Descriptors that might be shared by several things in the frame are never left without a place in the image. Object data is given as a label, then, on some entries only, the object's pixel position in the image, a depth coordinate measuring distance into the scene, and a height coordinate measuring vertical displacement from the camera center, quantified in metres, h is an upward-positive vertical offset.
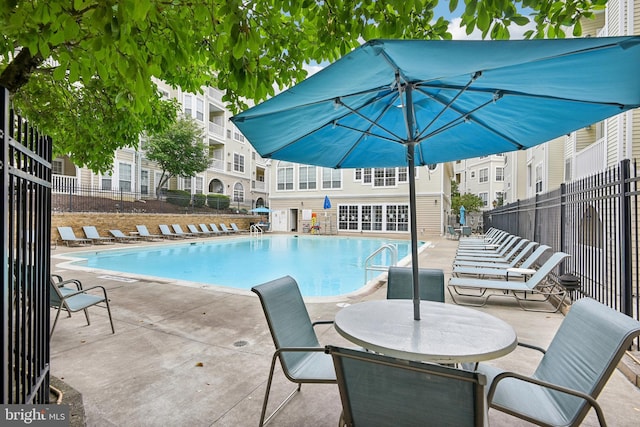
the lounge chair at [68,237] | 14.88 -1.02
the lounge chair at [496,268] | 6.06 -1.11
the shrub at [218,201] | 26.92 +1.11
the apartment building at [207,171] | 20.70 +3.47
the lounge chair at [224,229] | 24.35 -1.10
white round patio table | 1.78 -0.74
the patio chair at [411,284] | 3.20 -0.70
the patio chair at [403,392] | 1.28 -0.76
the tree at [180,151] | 22.34 +4.43
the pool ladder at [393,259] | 6.51 -0.87
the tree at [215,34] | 2.05 +1.50
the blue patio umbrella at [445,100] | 1.55 +0.78
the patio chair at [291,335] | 2.26 -0.92
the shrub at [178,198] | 24.19 +1.22
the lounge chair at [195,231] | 21.89 -1.13
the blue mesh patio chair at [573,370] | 1.62 -0.87
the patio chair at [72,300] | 3.71 -1.07
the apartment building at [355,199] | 24.58 +1.26
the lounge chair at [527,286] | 5.06 -1.17
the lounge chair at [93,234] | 16.14 -0.97
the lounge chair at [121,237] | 17.42 -1.21
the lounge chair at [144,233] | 18.77 -1.07
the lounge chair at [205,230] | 22.65 -1.09
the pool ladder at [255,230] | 24.25 -1.36
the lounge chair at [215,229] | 23.42 -1.05
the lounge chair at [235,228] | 25.56 -1.08
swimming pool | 9.75 -1.87
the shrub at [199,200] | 25.70 +1.12
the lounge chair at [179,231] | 20.77 -1.08
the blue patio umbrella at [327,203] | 26.16 +0.90
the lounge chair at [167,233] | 20.16 -1.14
